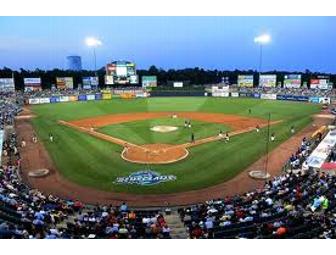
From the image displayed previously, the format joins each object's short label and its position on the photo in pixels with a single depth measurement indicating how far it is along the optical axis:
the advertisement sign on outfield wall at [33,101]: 77.31
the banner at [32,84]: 86.81
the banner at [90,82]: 93.62
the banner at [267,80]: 89.50
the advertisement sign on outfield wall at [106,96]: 84.52
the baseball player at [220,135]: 39.33
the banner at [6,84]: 80.25
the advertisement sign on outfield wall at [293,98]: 74.32
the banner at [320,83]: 83.69
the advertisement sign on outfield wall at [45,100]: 78.45
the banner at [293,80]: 87.06
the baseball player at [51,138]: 40.14
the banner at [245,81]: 91.44
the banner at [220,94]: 85.56
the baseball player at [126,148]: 34.19
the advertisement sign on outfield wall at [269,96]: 78.94
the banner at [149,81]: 94.38
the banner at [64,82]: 90.44
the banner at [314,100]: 71.94
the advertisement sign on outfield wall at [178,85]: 97.62
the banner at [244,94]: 83.56
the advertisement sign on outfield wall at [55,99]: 79.93
